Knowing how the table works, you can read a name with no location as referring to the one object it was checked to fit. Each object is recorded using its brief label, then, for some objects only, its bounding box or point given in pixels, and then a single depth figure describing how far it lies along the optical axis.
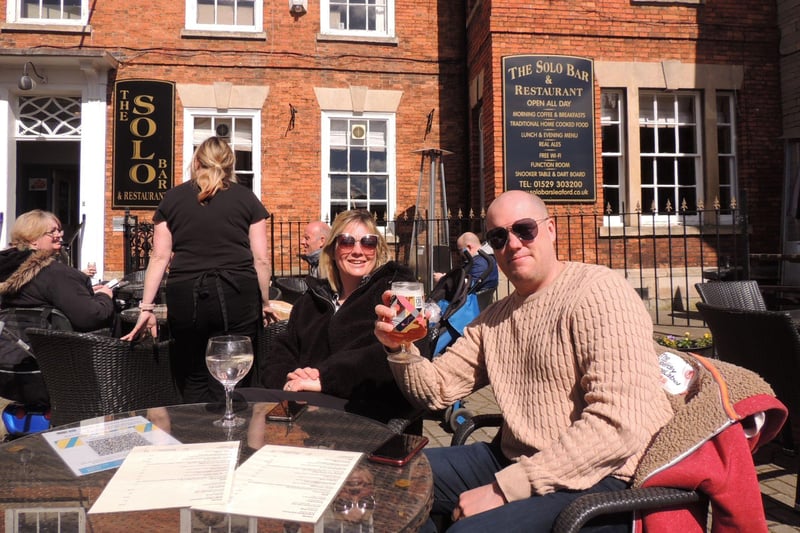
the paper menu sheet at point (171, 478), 1.26
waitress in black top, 3.27
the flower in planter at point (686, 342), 4.18
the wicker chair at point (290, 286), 5.66
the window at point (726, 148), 9.79
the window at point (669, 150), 9.73
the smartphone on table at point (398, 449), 1.53
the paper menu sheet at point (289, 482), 1.21
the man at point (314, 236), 5.77
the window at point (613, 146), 9.51
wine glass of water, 1.93
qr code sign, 1.59
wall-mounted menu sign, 8.87
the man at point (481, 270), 4.33
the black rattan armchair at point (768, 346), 2.68
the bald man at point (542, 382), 1.62
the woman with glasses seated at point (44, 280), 3.50
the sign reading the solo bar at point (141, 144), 9.65
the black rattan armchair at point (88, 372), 2.87
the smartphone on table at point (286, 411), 1.96
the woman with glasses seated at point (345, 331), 2.44
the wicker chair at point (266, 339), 3.52
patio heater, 9.09
